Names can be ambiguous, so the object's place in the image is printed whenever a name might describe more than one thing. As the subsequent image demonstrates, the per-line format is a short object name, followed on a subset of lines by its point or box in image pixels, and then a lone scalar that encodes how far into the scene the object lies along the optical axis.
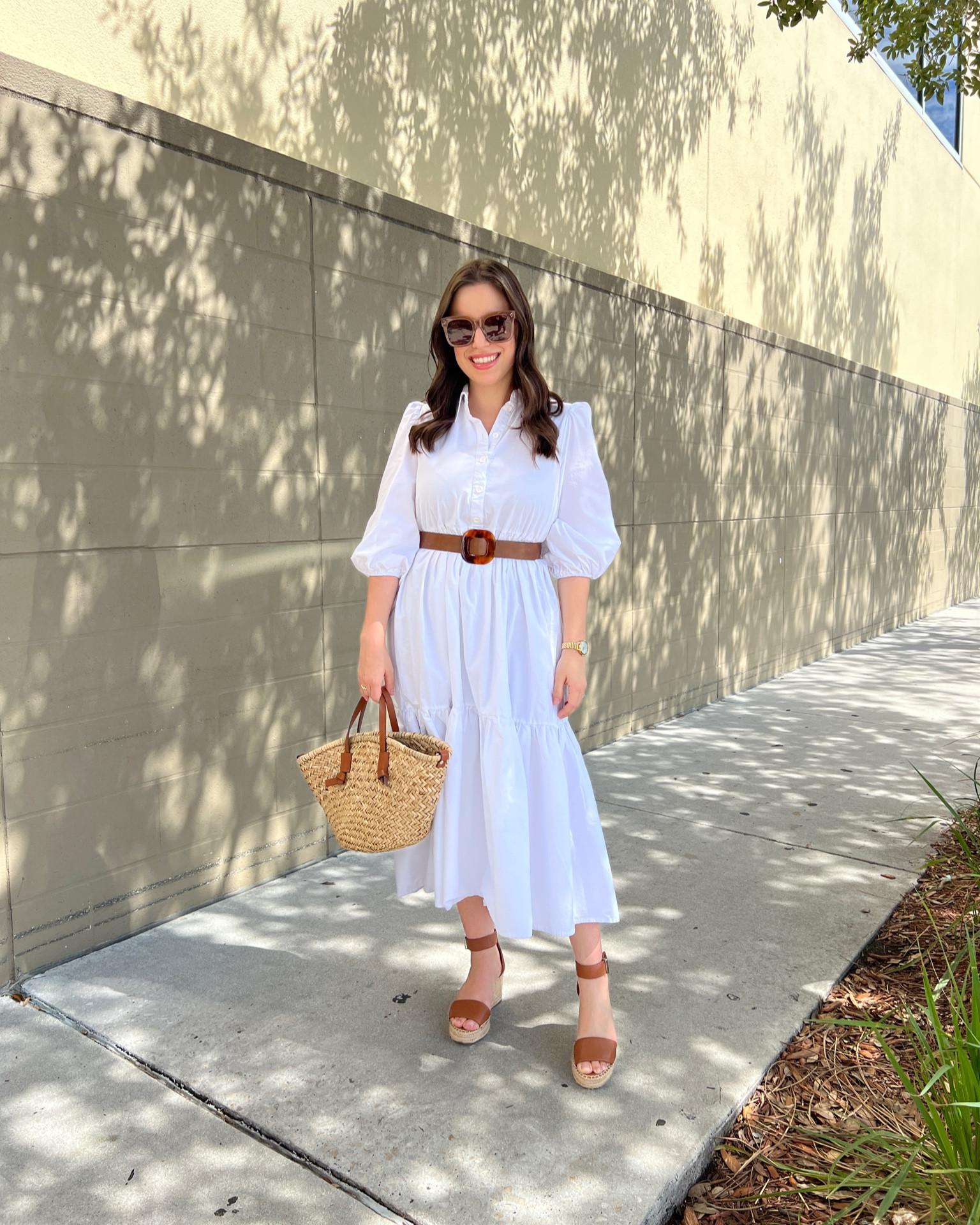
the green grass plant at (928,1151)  1.95
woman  2.48
